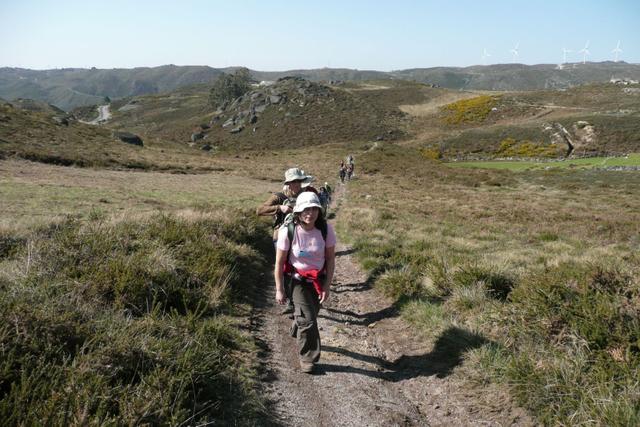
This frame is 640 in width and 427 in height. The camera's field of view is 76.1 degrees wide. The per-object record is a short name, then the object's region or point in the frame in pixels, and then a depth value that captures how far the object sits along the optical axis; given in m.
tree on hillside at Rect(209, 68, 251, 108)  130.00
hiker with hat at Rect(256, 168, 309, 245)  6.63
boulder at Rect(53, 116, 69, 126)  54.69
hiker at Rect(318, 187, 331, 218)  14.60
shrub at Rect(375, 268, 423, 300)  7.57
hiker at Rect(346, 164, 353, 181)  37.00
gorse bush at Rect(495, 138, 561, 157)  58.53
